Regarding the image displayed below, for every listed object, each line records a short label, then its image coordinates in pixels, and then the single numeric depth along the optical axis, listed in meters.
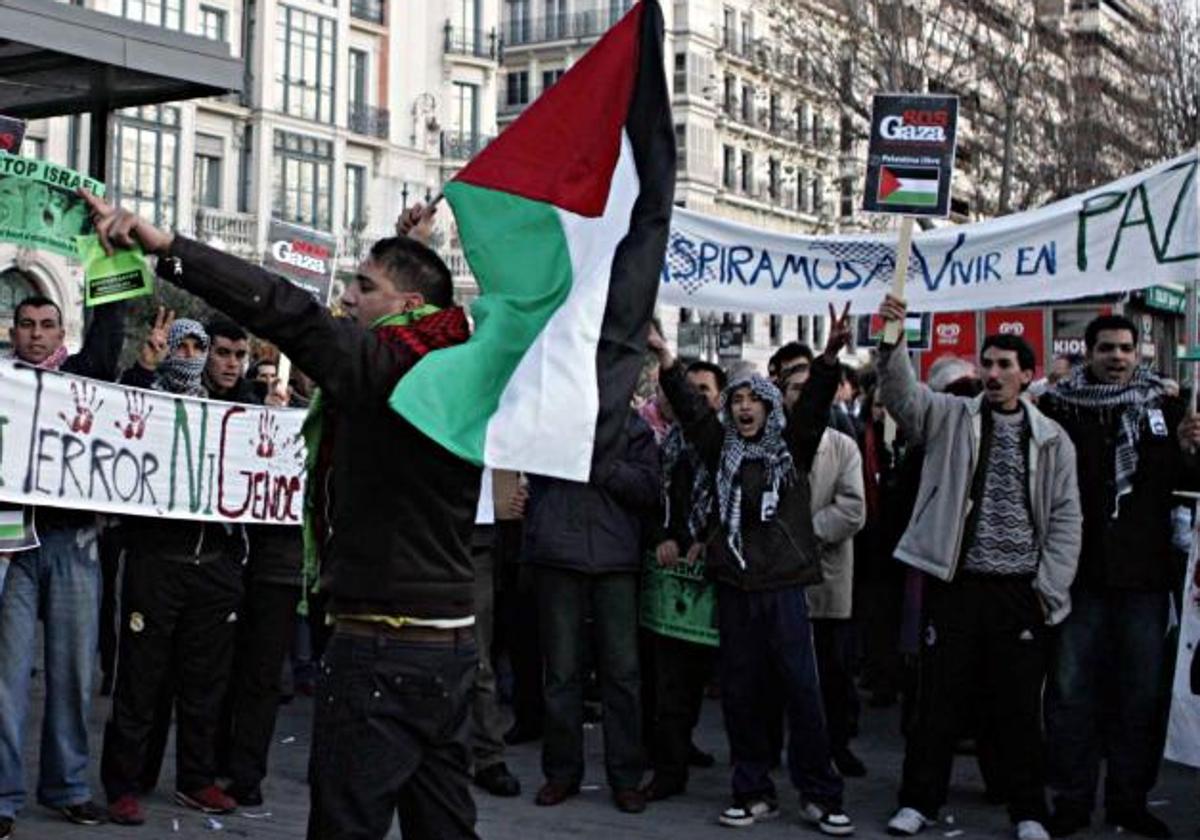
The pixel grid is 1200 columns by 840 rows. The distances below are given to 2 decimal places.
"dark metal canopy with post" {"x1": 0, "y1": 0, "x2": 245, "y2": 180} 8.05
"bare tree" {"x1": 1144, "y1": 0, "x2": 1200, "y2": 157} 27.23
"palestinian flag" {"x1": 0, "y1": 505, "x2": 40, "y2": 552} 6.64
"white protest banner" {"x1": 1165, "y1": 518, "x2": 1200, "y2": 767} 7.39
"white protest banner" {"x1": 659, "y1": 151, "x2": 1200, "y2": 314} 7.57
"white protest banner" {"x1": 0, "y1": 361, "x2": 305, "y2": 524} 7.04
